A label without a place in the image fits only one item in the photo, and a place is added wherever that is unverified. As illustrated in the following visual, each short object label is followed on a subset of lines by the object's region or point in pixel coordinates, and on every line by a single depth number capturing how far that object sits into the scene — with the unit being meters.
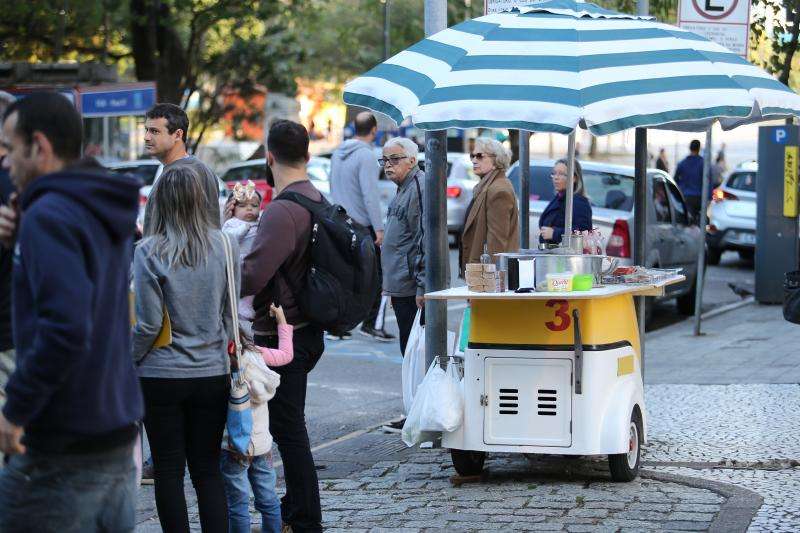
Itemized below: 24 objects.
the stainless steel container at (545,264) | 11.90
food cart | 11.94
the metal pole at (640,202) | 14.40
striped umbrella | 11.40
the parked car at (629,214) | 23.89
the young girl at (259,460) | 9.34
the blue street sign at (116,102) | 41.20
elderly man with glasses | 15.11
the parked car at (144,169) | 40.25
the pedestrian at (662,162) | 49.25
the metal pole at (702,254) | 23.05
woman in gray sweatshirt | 8.65
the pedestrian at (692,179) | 39.33
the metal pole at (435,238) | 13.97
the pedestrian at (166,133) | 11.41
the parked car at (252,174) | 42.88
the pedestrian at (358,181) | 20.77
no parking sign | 18.84
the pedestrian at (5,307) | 8.25
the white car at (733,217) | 37.32
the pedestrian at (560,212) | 18.88
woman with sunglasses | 14.49
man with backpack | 9.96
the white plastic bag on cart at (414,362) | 14.18
